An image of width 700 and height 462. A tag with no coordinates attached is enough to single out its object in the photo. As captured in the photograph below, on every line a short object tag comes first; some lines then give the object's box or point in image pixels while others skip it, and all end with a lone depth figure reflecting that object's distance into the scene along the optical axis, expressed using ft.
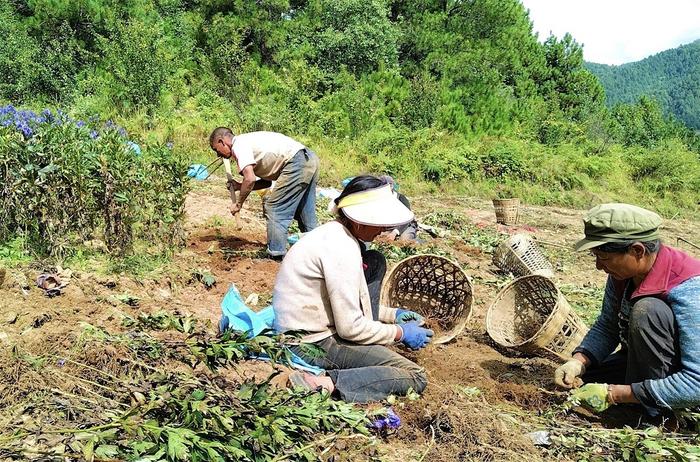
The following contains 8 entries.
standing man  16.63
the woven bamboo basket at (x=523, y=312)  11.90
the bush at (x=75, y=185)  13.67
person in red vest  8.20
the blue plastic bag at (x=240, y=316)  10.44
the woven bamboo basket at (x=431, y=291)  13.17
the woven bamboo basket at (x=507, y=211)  29.01
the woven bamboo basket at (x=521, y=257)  18.83
